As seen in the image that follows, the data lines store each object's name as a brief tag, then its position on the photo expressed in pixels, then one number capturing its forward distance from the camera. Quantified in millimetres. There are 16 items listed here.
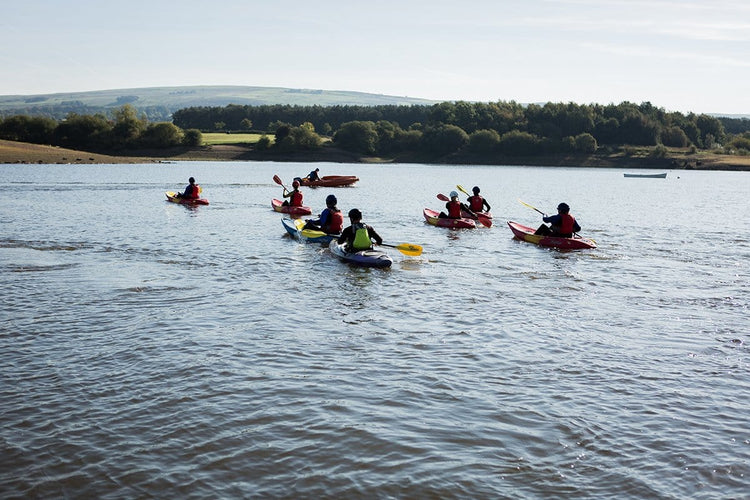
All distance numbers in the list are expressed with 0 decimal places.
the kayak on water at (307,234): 24734
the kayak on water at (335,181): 58812
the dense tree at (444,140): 140375
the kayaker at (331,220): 24359
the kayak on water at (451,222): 30828
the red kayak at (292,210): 34250
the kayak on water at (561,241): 25250
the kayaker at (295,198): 34531
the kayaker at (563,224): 25469
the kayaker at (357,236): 20828
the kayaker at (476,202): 32562
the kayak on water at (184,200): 40250
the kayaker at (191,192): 40288
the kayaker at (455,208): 30719
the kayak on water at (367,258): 20359
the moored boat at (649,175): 101462
